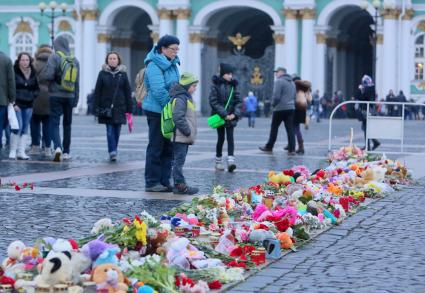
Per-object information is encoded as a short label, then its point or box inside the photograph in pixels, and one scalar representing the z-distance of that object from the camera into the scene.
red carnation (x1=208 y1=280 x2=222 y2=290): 6.79
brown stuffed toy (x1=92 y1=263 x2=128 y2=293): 6.30
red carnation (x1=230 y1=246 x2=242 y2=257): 7.73
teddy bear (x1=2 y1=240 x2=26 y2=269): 6.95
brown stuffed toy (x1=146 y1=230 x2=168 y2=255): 7.45
